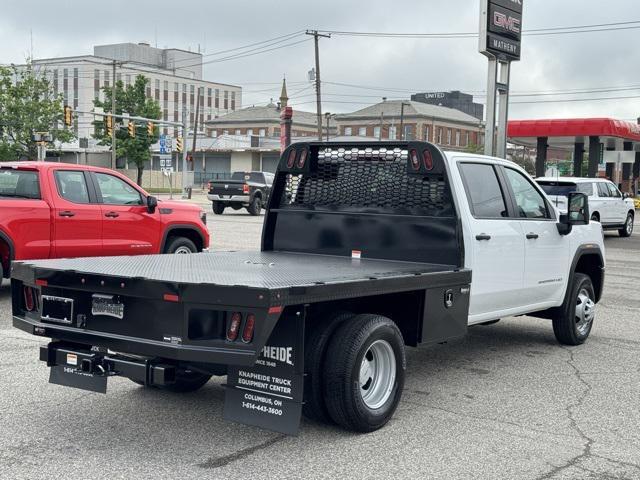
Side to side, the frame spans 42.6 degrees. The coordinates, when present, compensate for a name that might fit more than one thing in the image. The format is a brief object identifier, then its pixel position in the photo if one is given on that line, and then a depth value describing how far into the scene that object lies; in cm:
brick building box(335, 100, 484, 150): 10700
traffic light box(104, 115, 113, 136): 5085
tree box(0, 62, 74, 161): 5134
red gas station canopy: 3824
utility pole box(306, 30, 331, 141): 5553
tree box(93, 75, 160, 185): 7181
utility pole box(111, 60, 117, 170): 5850
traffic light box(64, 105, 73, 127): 4380
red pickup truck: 1041
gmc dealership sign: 2288
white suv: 2164
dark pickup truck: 3344
